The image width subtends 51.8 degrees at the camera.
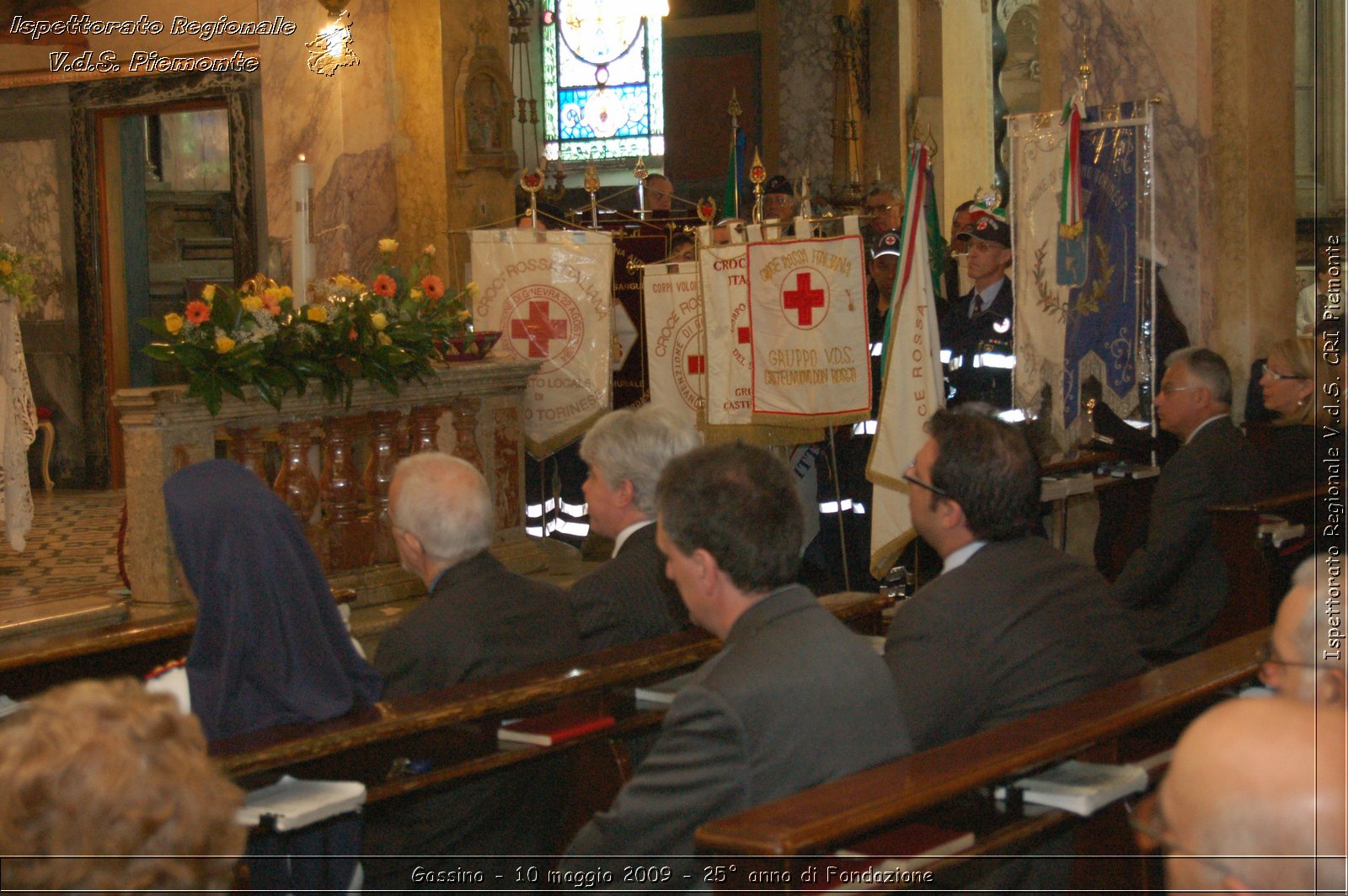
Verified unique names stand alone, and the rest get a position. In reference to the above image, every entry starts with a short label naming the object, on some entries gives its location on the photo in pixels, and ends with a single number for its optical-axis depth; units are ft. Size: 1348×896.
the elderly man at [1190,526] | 15.03
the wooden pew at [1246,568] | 14.60
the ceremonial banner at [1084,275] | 19.44
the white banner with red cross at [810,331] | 20.86
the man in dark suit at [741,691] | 7.07
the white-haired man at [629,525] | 11.40
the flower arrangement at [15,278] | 23.63
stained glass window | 57.11
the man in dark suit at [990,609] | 9.07
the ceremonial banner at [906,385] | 19.53
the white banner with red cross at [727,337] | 22.15
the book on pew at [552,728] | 9.45
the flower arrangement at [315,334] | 16.31
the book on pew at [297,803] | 7.62
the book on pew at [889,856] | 7.03
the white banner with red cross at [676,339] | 23.31
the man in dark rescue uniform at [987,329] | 21.08
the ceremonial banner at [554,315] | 23.49
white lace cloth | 23.80
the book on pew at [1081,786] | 8.14
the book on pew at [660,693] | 10.42
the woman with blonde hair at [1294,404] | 17.56
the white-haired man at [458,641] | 9.66
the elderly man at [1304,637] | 7.12
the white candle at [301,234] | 16.96
